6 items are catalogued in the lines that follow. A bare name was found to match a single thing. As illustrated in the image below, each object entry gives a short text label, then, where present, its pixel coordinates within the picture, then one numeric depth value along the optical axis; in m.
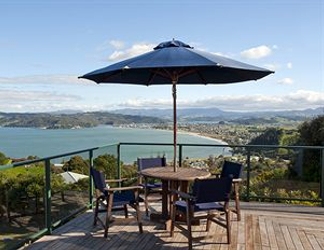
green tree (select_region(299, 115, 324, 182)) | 12.56
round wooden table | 4.29
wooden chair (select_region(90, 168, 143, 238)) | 4.23
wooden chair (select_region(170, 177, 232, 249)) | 3.74
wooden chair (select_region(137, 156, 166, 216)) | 5.33
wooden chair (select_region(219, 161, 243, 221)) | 4.86
